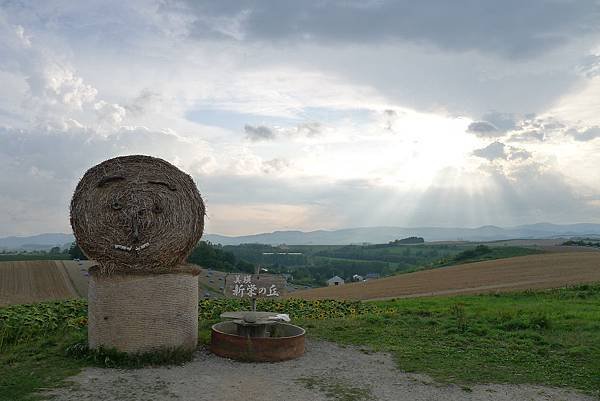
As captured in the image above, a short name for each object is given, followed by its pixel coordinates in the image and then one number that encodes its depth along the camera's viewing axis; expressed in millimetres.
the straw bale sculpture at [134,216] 9680
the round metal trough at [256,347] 10086
